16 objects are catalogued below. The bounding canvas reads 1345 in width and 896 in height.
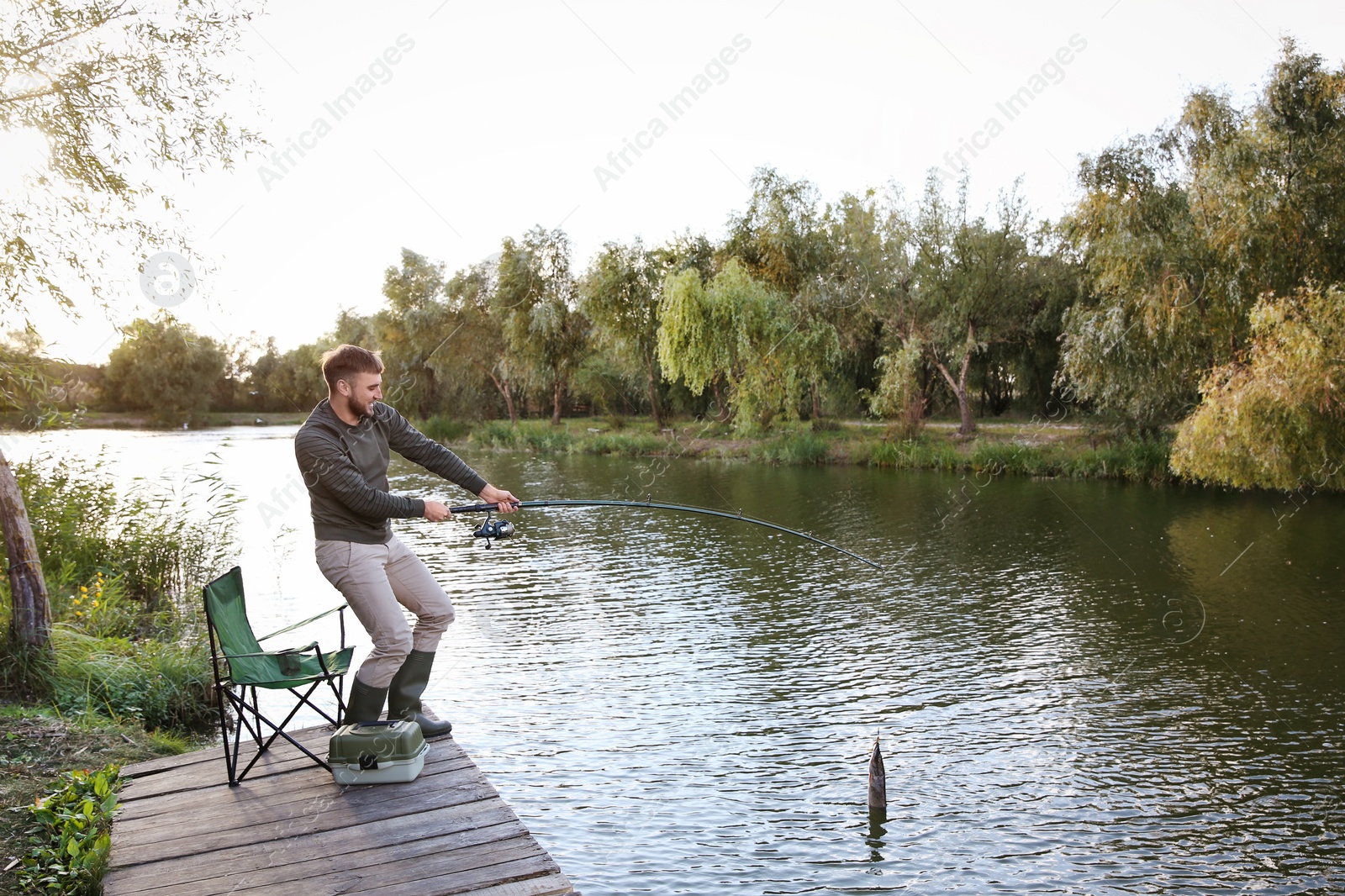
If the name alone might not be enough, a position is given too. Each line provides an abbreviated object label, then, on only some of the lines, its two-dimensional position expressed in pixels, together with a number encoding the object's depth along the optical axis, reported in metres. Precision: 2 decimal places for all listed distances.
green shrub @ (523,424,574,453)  36.31
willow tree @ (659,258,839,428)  30.70
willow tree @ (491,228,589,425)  39.62
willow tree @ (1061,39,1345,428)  19.56
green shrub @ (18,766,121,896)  3.70
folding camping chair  4.52
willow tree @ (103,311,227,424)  45.31
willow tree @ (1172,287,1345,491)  17.06
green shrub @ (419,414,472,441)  41.75
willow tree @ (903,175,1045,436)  30.52
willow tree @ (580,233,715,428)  35.78
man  4.45
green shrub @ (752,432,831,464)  29.86
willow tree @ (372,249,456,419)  42.78
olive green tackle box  4.41
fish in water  6.12
